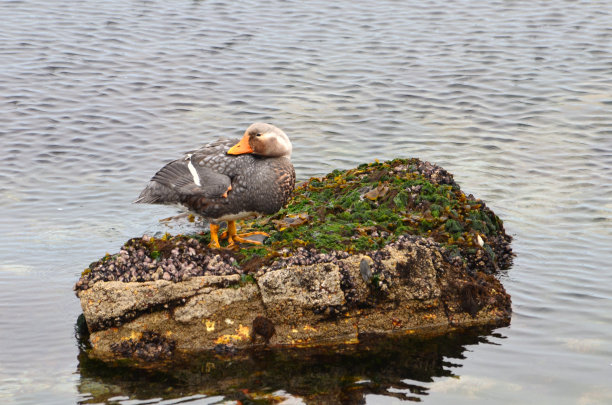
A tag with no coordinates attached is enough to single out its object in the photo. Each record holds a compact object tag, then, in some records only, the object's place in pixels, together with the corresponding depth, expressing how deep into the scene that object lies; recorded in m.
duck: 17.02
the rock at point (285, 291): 15.68
